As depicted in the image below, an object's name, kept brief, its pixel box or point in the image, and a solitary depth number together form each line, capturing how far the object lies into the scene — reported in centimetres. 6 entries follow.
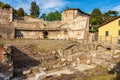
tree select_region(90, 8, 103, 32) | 2456
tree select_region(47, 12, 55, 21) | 3942
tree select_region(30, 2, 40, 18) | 4037
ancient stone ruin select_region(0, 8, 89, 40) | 1902
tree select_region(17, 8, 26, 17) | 2917
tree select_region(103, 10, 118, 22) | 2520
